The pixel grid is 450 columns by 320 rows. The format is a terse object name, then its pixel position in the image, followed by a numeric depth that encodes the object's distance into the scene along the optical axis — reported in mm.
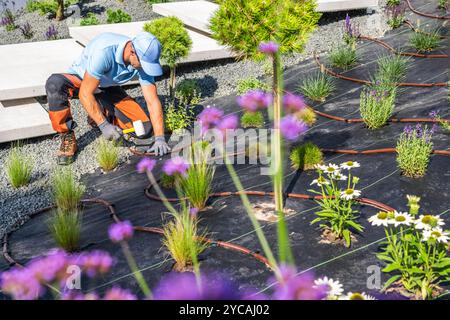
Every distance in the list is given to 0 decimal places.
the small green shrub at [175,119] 6160
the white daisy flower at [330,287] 2182
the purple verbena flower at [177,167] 4070
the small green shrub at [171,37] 6266
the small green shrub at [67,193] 4367
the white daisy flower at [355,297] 2100
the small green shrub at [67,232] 3658
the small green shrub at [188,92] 6789
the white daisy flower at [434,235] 2486
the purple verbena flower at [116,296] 1691
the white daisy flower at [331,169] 3348
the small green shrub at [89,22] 10281
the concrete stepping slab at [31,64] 6473
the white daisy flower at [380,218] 2598
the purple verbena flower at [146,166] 3675
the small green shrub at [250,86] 6961
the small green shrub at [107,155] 5383
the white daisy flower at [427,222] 2518
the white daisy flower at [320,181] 3338
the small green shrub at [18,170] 5207
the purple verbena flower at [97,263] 2258
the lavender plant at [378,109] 5102
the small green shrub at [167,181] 4586
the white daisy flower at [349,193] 3076
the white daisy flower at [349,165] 3400
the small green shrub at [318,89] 6223
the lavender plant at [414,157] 4023
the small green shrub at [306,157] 4508
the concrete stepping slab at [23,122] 6008
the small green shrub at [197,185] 3969
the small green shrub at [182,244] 3211
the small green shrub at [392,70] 6176
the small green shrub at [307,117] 5547
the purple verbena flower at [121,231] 2656
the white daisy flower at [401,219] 2557
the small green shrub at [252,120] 5945
